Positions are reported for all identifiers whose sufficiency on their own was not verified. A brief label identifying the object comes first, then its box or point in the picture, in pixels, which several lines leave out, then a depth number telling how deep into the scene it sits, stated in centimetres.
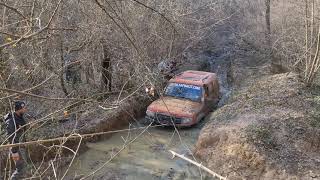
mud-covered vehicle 987
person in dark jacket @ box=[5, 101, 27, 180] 641
